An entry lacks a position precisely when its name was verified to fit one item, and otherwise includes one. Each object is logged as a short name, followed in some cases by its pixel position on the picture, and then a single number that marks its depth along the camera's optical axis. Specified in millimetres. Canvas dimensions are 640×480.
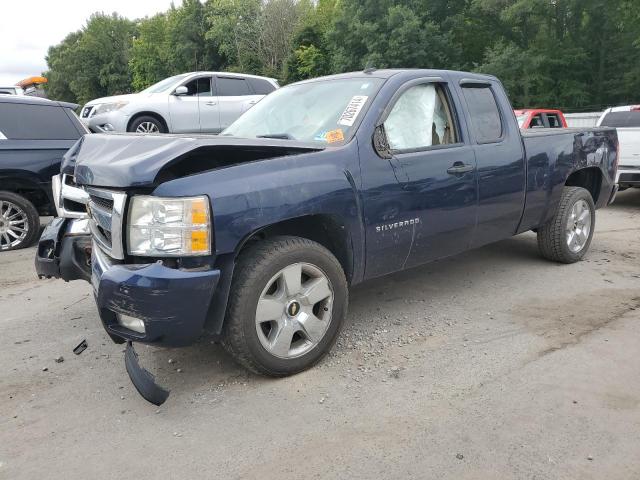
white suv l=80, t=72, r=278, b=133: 10734
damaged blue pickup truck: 2742
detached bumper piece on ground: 2791
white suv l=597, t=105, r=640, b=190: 9016
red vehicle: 12680
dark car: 6617
